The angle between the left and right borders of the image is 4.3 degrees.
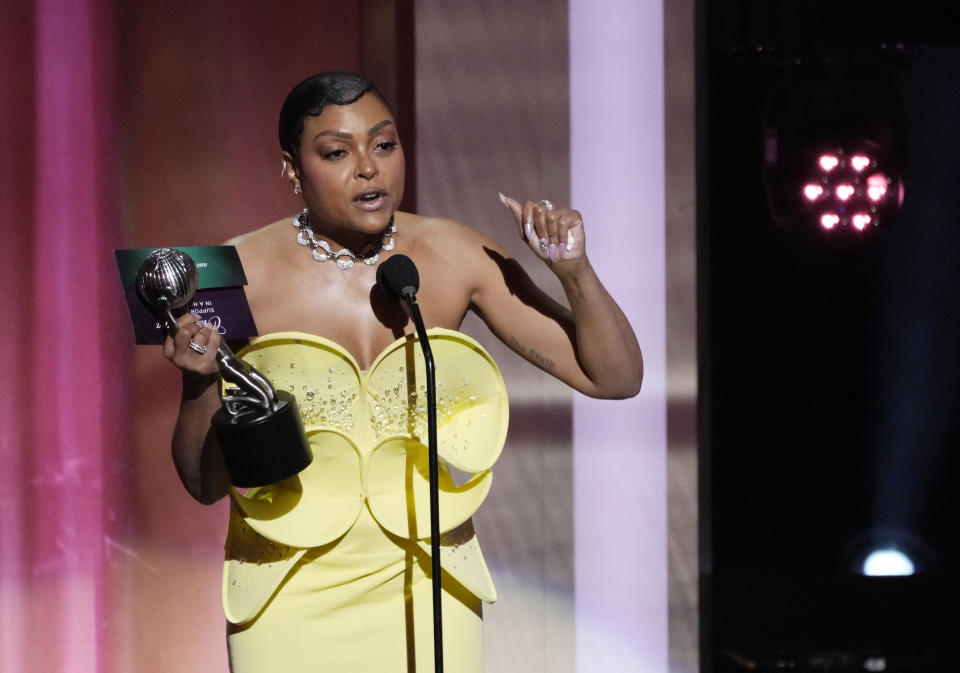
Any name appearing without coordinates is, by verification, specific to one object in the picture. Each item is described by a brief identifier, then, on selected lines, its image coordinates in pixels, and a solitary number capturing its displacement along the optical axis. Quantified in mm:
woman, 15498
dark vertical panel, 19229
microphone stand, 15281
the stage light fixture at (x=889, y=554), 20550
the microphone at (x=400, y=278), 15350
